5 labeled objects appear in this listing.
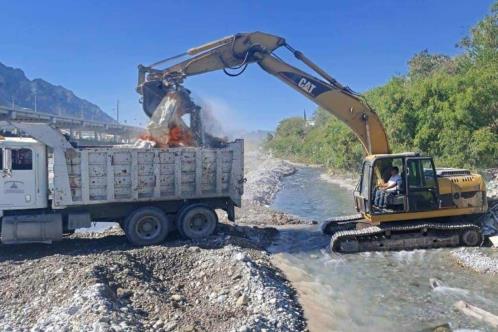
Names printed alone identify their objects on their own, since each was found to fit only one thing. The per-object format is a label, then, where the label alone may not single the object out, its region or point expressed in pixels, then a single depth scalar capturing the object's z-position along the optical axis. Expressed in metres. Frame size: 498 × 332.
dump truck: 10.76
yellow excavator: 11.33
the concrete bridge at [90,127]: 67.31
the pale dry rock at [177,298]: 7.62
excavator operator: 11.32
